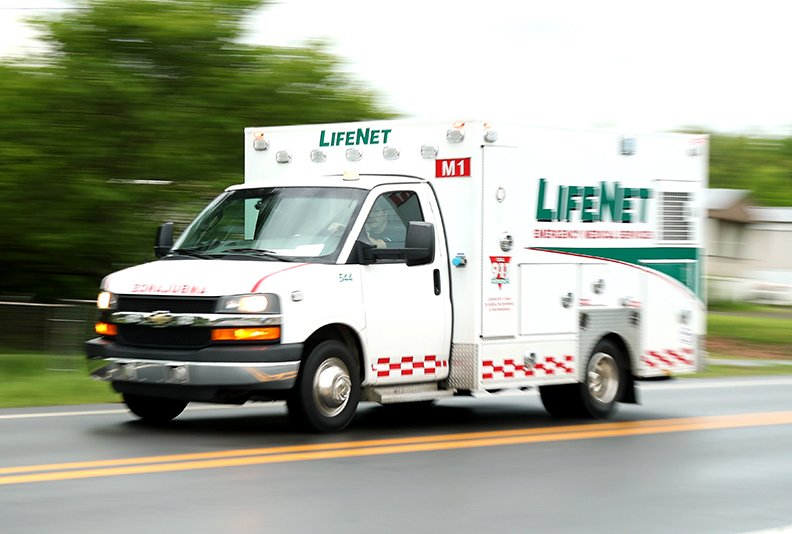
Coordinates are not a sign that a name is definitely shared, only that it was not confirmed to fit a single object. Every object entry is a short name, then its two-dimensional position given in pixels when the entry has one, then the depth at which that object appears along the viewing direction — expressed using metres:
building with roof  52.44
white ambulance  10.91
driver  11.80
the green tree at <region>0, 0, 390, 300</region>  21.52
